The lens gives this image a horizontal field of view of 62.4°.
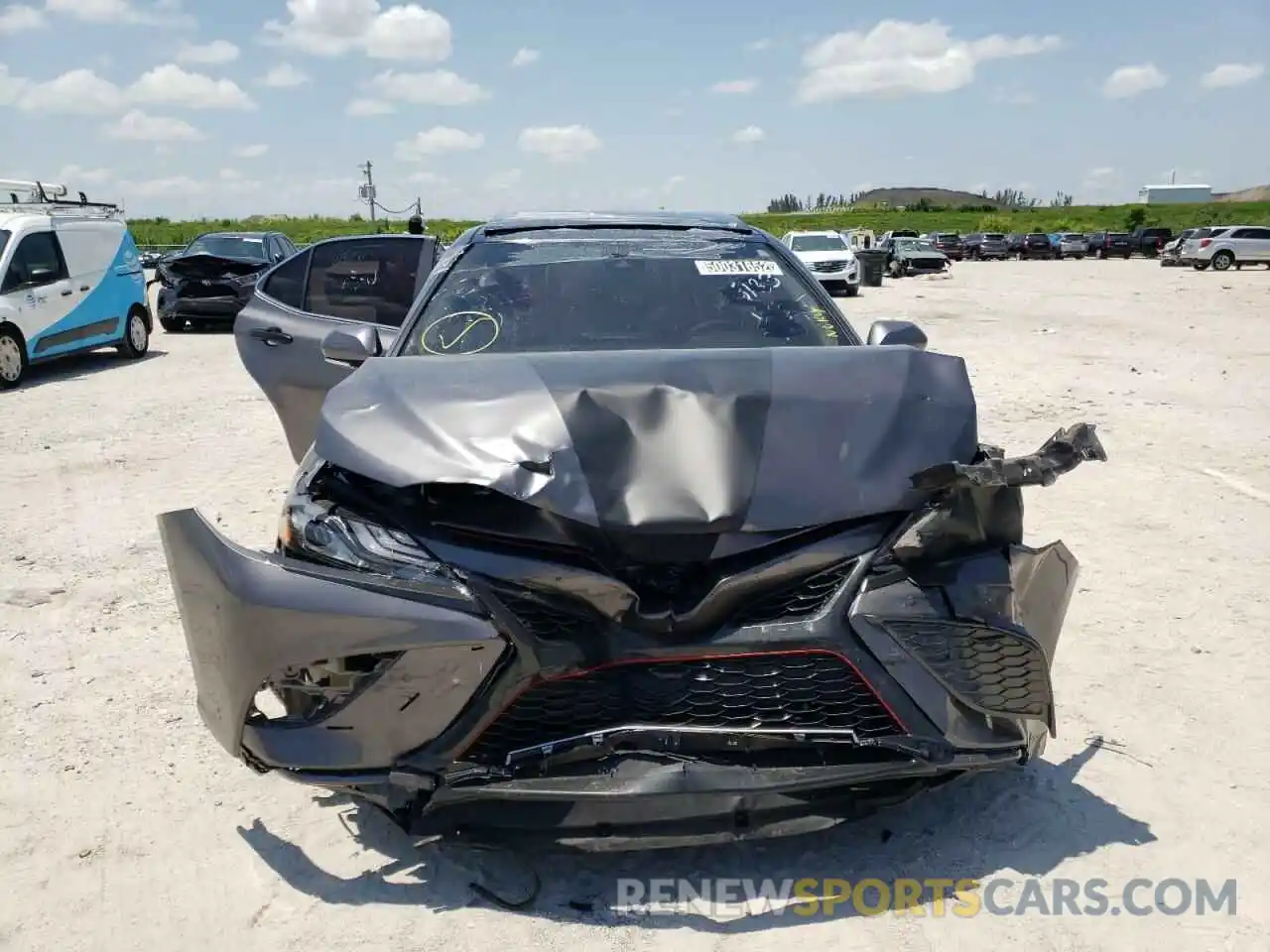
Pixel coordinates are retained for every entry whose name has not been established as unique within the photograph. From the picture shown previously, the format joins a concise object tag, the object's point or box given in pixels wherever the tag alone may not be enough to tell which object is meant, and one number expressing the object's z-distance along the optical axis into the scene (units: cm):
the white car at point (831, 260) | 2512
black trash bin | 3025
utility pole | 3988
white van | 1188
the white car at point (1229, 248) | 3669
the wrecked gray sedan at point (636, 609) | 246
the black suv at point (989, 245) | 5294
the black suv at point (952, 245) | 5338
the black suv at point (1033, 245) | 5288
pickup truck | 5188
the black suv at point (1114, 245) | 5203
